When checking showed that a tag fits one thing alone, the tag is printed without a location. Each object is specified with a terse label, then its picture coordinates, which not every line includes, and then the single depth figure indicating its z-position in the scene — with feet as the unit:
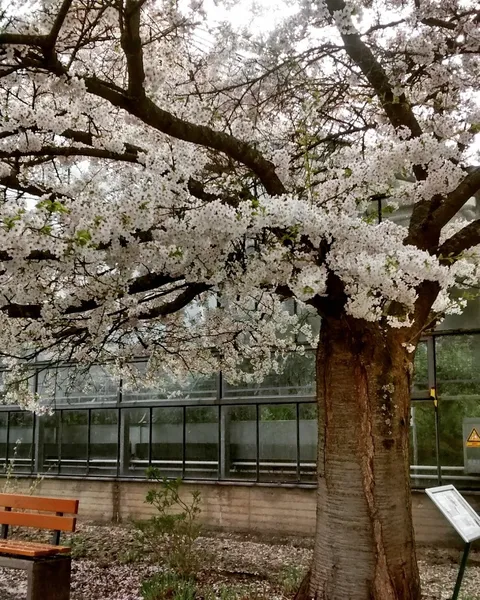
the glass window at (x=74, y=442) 42.68
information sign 15.75
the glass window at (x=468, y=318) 32.24
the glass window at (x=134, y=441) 40.24
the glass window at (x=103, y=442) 41.37
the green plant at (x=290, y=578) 21.79
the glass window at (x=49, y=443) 44.11
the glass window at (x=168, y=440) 38.83
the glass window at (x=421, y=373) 32.63
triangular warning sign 30.83
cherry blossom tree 14.76
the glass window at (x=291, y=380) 35.24
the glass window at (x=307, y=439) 34.47
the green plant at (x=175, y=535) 23.41
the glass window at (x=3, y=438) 46.91
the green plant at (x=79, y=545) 29.46
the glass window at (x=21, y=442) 45.34
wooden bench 18.11
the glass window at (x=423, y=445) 32.12
